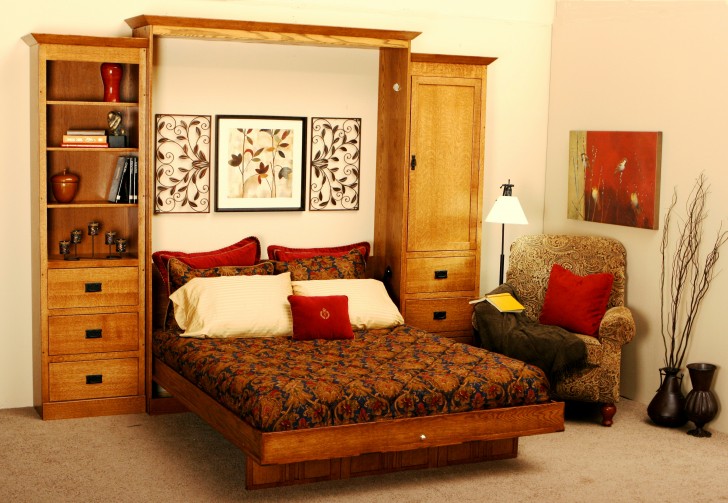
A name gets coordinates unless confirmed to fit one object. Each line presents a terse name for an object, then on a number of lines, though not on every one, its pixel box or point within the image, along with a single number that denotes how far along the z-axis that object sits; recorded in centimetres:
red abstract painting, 574
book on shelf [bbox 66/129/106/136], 530
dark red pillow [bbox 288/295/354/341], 520
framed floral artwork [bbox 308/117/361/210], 605
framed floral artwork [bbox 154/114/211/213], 568
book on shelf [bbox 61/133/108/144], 527
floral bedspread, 411
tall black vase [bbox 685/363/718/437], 518
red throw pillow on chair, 563
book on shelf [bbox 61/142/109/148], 528
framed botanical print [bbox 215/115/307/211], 583
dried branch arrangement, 540
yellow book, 575
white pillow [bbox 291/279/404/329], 546
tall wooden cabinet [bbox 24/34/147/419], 518
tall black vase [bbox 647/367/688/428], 533
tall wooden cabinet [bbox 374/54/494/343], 592
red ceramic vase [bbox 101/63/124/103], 532
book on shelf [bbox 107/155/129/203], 539
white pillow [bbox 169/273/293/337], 517
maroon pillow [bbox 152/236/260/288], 559
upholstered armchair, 536
